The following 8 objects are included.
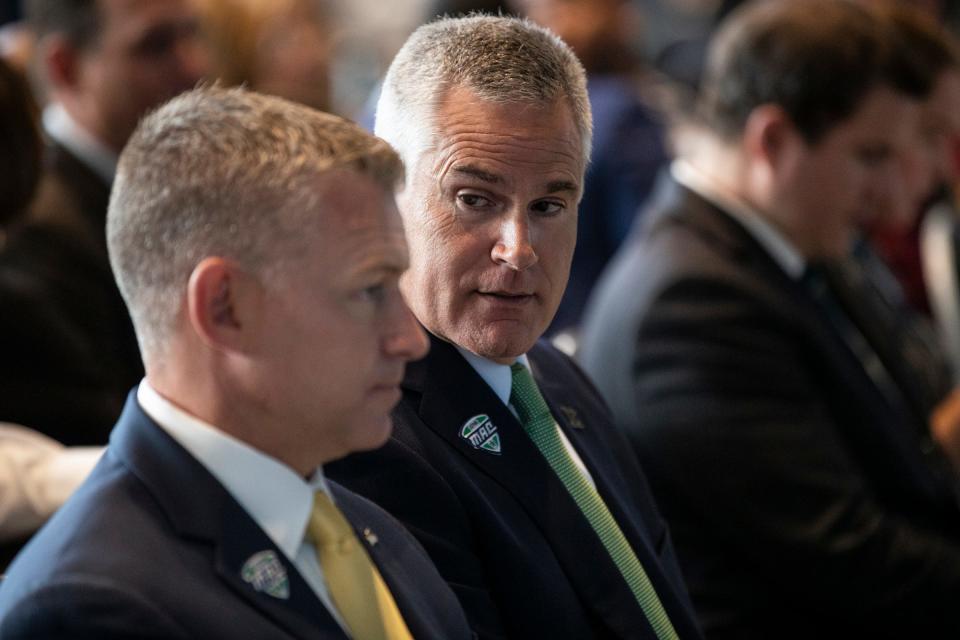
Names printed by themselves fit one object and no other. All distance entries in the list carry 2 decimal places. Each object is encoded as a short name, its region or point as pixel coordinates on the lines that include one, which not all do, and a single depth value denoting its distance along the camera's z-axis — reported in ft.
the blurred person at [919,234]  22.70
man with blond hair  8.48
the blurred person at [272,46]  27.07
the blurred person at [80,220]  16.78
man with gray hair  11.18
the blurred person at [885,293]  19.63
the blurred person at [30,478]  12.85
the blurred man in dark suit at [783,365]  17.16
